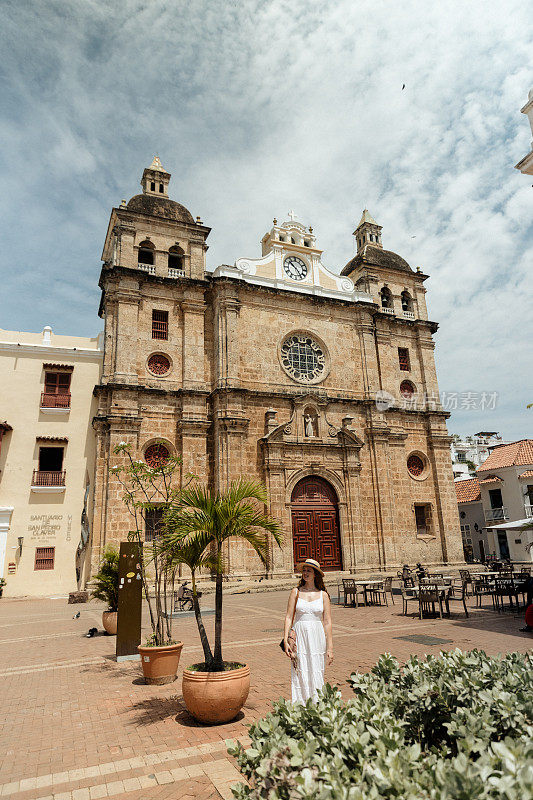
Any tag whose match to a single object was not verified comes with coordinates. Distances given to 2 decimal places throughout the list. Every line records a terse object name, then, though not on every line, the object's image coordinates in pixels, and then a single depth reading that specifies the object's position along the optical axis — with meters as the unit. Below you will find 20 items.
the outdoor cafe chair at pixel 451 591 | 13.29
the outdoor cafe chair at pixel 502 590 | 14.14
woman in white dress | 5.23
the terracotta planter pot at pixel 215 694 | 5.88
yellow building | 21.12
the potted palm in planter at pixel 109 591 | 12.27
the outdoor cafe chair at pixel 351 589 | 15.38
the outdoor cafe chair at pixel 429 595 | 12.54
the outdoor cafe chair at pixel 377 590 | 15.86
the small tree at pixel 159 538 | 7.57
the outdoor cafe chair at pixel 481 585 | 15.13
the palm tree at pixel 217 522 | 6.83
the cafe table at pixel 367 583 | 15.22
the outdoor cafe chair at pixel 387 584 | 17.03
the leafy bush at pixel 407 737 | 2.44
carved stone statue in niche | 24.77
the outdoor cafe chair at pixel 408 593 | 13.83
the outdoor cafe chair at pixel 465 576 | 15.87
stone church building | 22.58
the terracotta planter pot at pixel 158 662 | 7.76
